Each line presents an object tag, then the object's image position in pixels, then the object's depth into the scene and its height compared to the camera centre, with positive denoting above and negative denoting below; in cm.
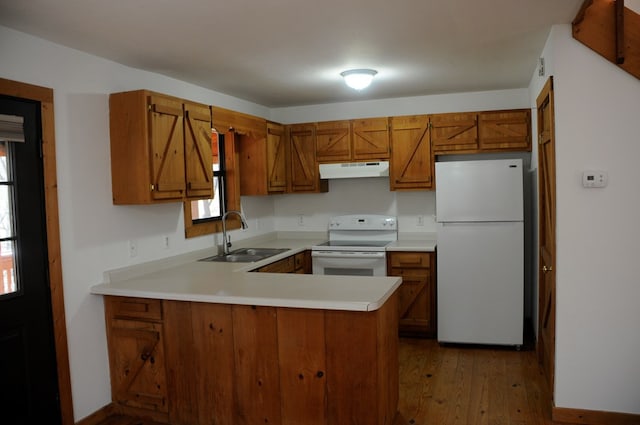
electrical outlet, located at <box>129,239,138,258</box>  352 -35
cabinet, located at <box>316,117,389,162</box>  514 +55
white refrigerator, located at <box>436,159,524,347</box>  439 -58
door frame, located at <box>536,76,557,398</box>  309 -46
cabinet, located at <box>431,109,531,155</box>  476 +55
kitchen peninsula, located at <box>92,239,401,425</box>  270 -90
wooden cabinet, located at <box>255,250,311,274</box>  430 -66
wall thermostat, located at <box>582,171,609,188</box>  291 +3
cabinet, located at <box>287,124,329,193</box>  539 +37
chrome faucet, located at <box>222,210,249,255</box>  454 -33
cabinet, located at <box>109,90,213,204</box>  321 +35
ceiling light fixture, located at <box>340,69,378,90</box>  393 +92
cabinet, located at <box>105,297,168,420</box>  317 -102
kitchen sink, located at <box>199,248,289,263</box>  438 -55
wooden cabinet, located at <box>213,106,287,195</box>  495 +37
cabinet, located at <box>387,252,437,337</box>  476 -97
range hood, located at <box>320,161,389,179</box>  511 +23
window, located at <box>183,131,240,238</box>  478 +16
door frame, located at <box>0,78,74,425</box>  288 -26
